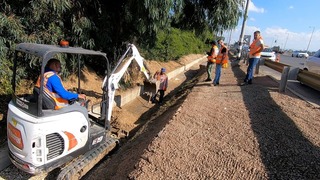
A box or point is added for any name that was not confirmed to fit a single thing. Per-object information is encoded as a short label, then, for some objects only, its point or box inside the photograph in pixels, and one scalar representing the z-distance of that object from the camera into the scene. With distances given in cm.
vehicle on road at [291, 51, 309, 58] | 3391
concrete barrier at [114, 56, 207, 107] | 645
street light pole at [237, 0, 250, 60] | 1445
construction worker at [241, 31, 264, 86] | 606
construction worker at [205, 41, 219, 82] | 699
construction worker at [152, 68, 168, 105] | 711
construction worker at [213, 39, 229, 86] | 630
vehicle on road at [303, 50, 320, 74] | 684
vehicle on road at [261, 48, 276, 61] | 1523
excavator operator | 285
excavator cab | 256
